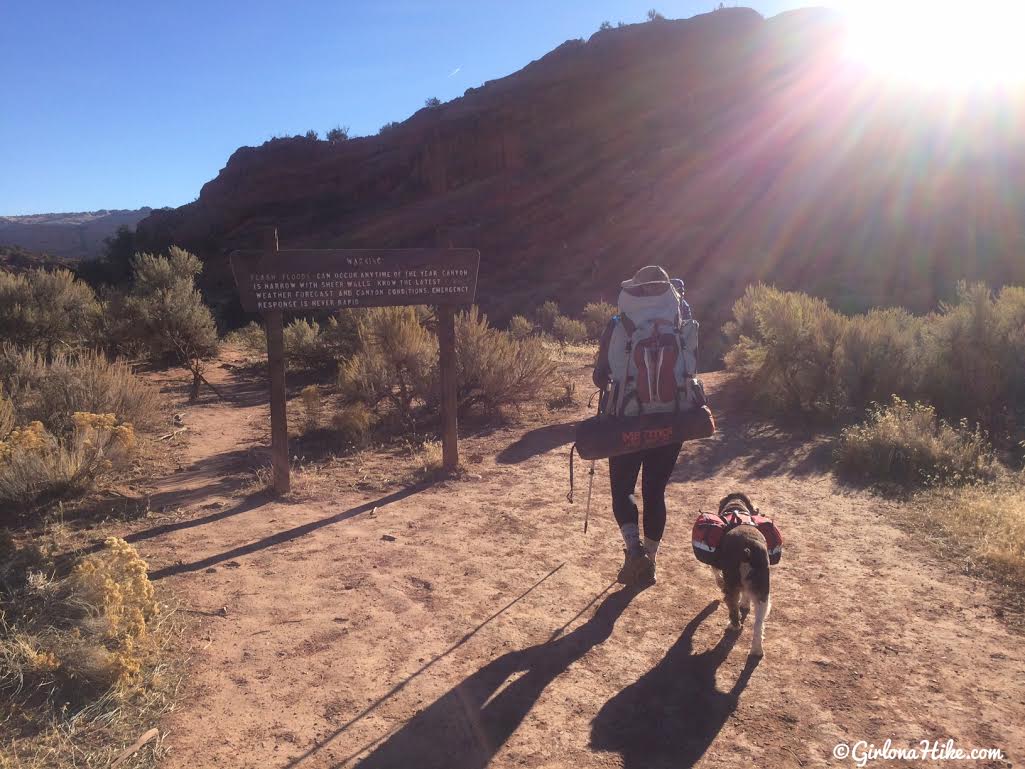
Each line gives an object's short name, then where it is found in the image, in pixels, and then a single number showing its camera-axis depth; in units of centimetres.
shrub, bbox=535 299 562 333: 2128
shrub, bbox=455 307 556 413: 886
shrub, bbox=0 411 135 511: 532
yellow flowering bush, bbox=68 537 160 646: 335
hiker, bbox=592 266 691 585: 379
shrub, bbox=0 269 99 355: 1219
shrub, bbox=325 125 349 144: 5478
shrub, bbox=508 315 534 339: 1634
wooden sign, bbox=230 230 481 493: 568
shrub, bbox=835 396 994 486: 596
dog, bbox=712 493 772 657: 332
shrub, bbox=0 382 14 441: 599
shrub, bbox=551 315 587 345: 1780
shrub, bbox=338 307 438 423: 856
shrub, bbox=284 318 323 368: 1329
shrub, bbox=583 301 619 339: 1944
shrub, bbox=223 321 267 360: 1559
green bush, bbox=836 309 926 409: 827
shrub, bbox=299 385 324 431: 866
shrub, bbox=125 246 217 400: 1191
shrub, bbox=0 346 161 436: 711
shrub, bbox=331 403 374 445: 798
